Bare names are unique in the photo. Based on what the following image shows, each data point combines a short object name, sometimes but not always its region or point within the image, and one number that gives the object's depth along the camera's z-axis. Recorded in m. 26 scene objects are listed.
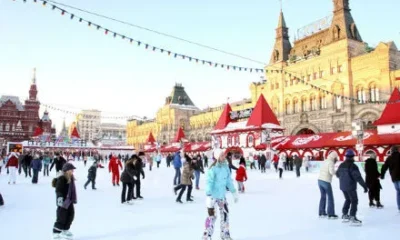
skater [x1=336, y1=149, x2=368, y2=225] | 6.51
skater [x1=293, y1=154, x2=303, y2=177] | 19.81
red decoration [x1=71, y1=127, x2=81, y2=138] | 62.44
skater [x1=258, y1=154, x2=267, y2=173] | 24.64
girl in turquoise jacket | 5.02
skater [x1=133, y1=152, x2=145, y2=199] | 9.76
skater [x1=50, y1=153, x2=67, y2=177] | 14.10
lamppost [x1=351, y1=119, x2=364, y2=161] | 25.16
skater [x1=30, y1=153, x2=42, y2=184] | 15.05
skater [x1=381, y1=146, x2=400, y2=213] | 7.70
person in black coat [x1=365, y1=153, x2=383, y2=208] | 8.55
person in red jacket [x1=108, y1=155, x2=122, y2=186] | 14.12
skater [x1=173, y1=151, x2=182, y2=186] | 13.29
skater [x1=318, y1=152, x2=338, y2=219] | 7.09
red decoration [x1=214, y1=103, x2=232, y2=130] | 38.12
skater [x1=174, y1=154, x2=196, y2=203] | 9.59
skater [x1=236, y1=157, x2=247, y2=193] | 11.76
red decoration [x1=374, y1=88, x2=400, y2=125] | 26.19
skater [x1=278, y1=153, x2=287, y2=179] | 18.85
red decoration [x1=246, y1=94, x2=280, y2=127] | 32.56
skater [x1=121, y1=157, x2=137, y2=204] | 9.23
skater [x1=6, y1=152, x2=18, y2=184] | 13.87
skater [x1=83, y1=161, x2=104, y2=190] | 12.94
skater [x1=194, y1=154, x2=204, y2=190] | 13.04
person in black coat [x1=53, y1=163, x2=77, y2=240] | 5.30
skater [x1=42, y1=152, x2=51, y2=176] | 20.43
